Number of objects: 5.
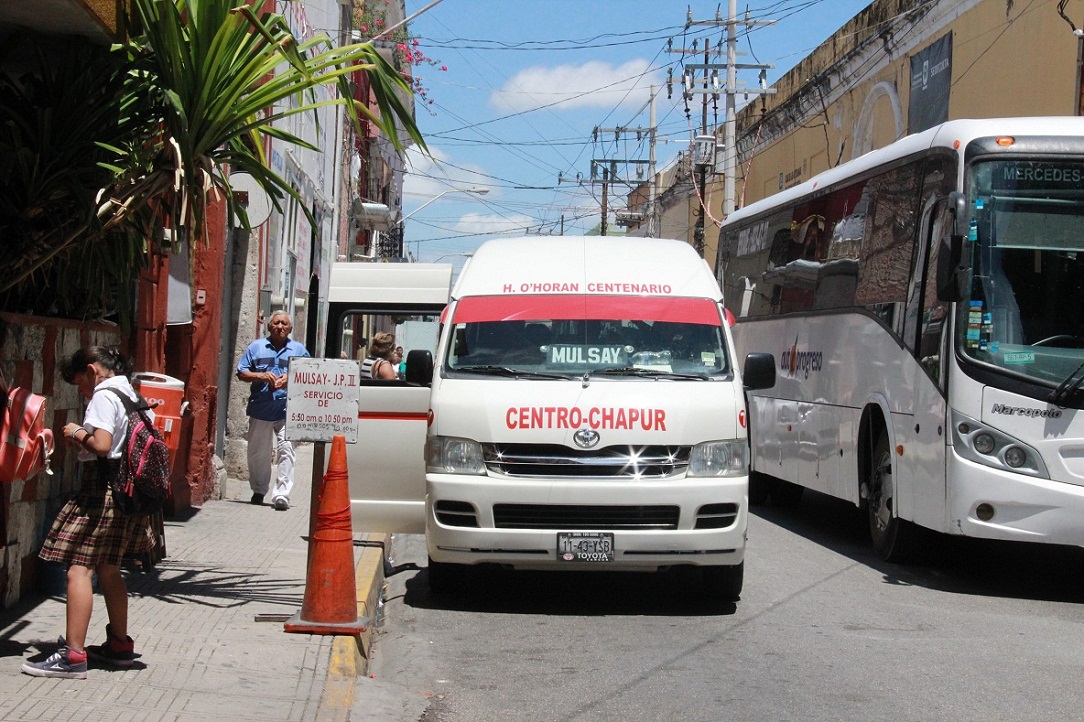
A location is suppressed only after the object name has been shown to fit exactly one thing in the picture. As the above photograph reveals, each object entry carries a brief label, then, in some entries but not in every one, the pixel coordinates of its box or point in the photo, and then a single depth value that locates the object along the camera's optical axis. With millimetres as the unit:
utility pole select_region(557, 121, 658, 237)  60156
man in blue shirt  12688
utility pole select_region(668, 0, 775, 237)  31656
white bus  9094
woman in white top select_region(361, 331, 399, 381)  12305
